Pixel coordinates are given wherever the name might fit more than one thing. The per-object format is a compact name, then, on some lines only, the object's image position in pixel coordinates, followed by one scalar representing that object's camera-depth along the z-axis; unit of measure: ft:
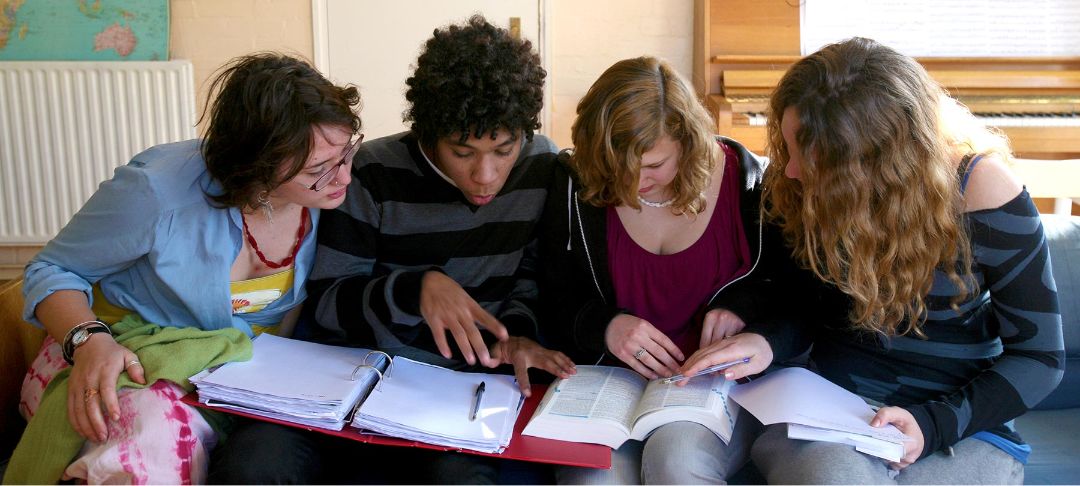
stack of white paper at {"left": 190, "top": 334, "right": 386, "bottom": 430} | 4.62
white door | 12.48
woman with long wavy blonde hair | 4.53
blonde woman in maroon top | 5.14
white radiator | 11.88
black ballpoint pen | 4.76
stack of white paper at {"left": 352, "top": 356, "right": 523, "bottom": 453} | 4.53
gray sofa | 5.79
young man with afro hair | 4.94
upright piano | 11.30
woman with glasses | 4.66
